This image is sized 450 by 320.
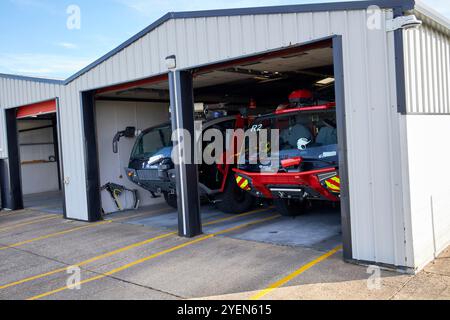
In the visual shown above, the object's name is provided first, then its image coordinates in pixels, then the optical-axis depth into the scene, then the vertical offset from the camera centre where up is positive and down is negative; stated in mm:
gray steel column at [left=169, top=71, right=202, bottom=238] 7648 -162
